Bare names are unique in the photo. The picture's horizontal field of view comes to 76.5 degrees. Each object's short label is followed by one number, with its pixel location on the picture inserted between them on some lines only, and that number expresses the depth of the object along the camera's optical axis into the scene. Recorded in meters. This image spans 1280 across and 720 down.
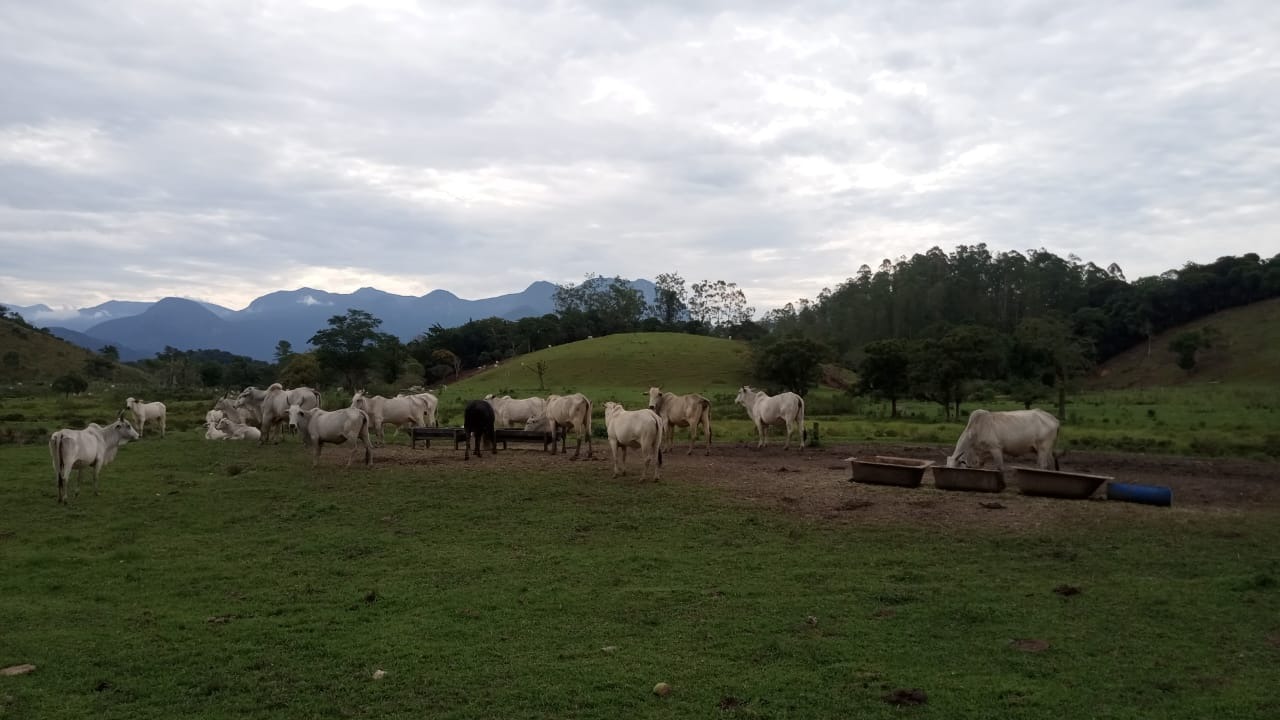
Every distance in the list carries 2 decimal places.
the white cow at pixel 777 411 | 23.28
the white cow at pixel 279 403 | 23.17
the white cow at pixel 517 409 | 24.77
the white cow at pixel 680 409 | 22.50
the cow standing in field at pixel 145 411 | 25.73
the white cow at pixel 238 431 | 24.31
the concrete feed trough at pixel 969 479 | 14.45
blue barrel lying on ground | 13.33
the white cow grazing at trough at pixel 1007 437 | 16.09
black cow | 20.52
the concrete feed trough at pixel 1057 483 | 13.75
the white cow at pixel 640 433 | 16.06
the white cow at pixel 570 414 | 20.59
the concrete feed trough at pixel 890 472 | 15.12
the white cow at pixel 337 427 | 17.94
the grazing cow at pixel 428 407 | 24.89
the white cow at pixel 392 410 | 23.17
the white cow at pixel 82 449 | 13.36
